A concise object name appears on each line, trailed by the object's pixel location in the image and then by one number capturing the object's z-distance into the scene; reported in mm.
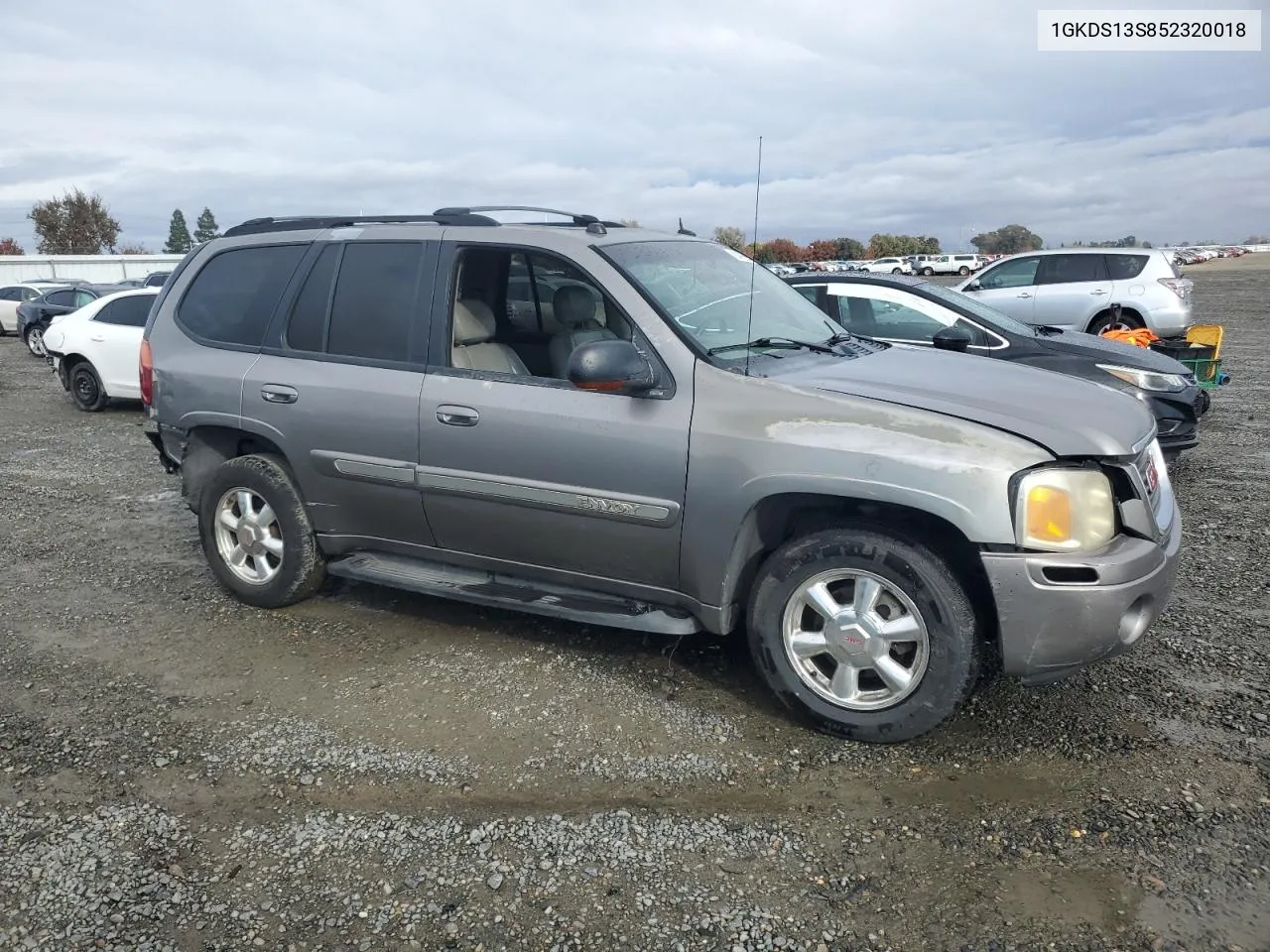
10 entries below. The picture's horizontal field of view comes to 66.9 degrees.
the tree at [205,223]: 99738
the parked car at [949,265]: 56375
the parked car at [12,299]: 26578
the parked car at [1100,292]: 12719
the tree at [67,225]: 72688
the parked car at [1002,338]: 7137
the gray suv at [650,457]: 3248
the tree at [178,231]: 104644
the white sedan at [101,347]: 11867
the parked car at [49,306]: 20328
